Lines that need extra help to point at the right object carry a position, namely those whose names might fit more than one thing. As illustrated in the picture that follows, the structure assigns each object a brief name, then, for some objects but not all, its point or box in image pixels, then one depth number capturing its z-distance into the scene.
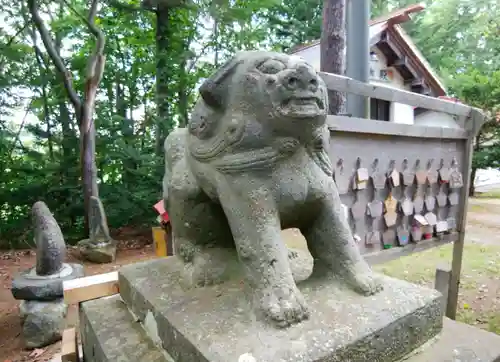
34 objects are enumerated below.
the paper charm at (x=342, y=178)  1.73
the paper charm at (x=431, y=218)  2.17
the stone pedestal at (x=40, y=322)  3.08
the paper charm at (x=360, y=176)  1.79
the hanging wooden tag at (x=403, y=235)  2.05
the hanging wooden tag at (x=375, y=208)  1.89
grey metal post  2.51
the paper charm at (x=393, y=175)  1.95
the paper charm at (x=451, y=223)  2.34
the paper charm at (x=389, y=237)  2.00
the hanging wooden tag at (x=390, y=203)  1.97
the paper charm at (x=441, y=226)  2.25
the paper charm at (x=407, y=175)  2.02
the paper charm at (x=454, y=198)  2.33
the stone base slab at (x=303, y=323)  0.84
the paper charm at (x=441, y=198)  2.26
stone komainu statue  0.93
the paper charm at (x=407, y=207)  2.04
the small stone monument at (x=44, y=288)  3.09
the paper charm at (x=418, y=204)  2.12
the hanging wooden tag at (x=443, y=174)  2.23
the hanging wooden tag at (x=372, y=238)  1.92
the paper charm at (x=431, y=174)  2.14
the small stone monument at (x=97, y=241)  5.11
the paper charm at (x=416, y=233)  2.13
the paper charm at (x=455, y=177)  2.29
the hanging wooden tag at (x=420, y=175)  2.08
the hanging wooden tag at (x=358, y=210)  1.83
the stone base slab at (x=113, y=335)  1.09
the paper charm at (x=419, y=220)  2.12
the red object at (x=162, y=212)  2.46
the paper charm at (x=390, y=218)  1.97
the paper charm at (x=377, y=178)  1.88
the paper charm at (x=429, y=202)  2.18
